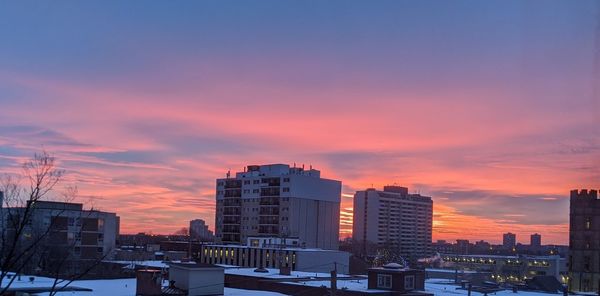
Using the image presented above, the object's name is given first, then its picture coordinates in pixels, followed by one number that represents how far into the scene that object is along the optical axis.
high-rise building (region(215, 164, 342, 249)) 114.06
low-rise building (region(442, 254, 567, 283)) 116.25
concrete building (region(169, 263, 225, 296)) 31.56
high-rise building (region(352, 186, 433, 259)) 184.86
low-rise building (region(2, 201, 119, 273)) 80.25
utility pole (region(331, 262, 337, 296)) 29.76
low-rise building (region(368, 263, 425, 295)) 47.00
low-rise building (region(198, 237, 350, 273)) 79.25
